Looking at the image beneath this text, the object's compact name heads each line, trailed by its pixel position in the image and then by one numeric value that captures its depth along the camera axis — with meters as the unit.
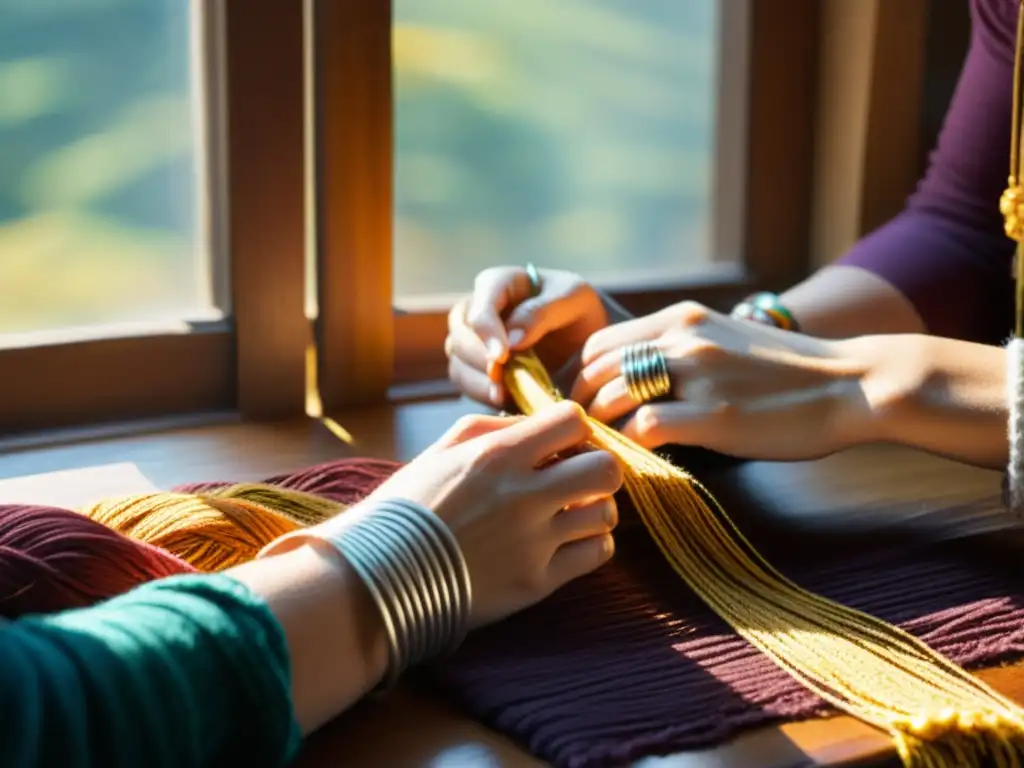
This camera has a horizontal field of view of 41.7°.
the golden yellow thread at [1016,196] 0.95
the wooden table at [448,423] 0.62
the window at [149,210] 1.09
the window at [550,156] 1.20
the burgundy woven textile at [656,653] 0.63
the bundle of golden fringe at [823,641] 0.63
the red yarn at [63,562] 0.64
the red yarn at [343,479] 0.91
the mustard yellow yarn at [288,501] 0.84
